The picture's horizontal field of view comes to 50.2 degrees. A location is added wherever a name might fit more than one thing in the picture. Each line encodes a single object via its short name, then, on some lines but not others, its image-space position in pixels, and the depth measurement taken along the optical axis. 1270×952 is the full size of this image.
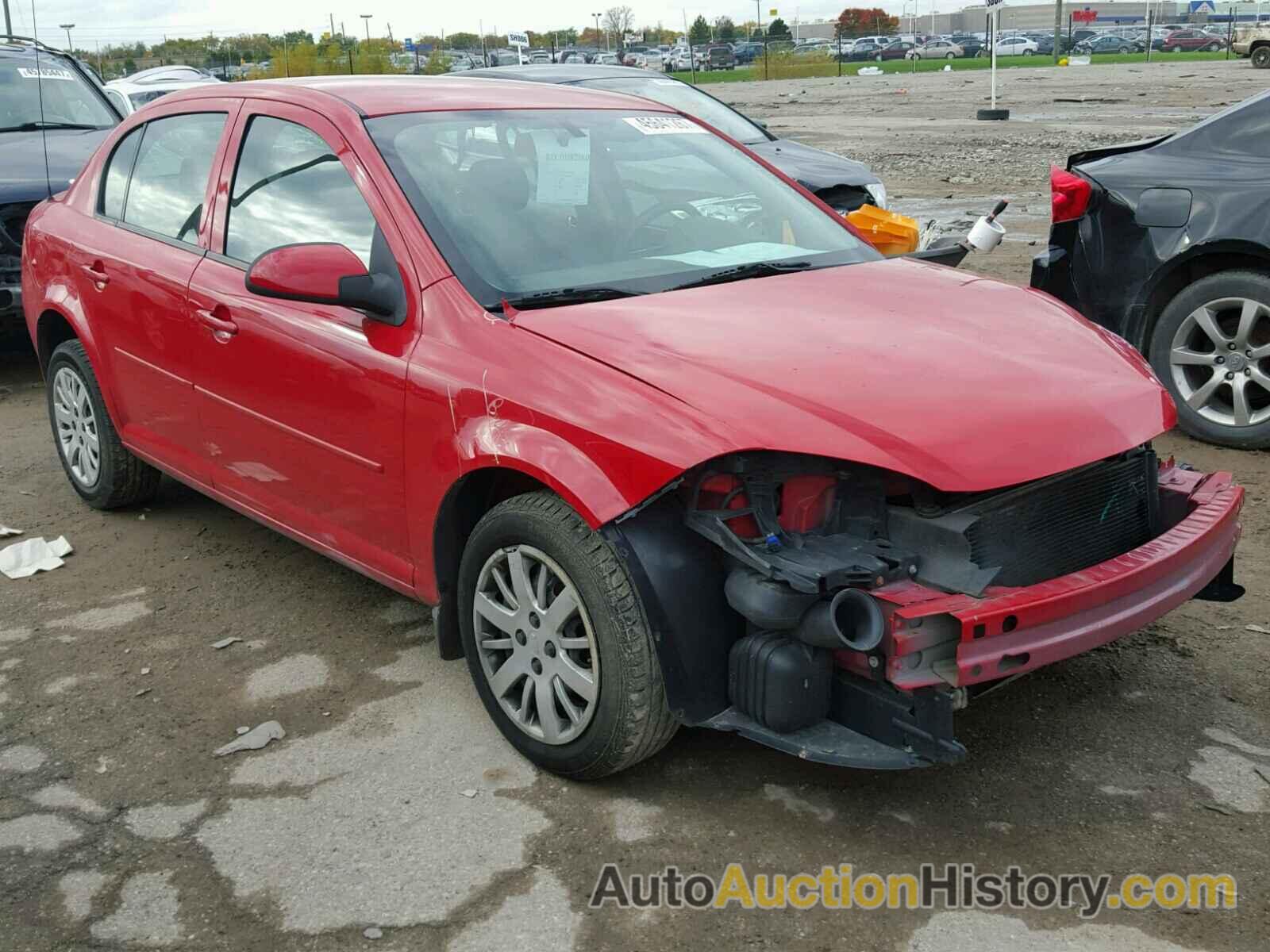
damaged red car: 2.96
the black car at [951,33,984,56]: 77.54
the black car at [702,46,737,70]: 71.06
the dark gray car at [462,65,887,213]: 9.98
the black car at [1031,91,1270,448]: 5.64
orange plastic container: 5.98
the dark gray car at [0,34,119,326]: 8.18
